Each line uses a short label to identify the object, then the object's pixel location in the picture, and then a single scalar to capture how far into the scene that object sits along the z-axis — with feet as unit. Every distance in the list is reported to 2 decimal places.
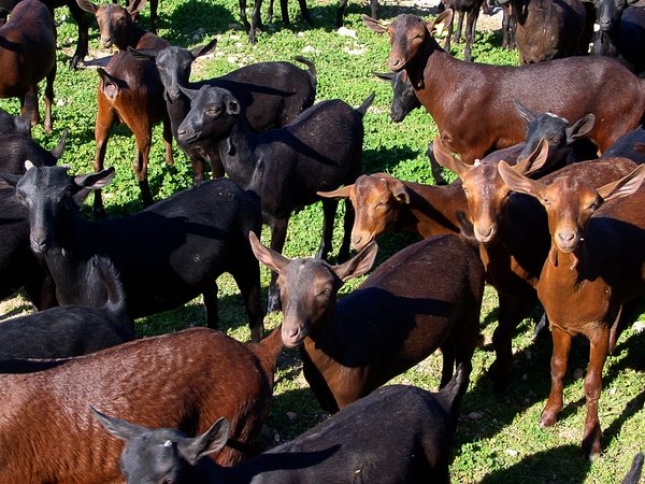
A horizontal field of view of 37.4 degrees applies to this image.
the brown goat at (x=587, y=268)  21.47
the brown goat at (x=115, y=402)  19.10
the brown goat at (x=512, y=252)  25.64
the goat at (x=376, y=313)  20.43
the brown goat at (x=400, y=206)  26.48
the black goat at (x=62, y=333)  21.48
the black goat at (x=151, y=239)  24.35
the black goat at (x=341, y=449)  15.72
